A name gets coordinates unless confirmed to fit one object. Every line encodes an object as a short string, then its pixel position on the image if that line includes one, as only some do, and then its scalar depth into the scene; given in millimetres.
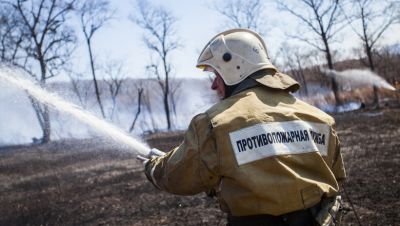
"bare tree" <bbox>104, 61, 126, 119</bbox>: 52594
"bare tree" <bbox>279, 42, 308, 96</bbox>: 56000
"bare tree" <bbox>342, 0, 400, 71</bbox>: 33781
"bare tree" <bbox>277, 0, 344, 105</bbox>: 35350
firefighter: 2344
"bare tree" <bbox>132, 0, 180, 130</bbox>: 45094
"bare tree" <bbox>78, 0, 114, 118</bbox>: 43750
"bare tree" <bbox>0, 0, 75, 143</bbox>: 36281
